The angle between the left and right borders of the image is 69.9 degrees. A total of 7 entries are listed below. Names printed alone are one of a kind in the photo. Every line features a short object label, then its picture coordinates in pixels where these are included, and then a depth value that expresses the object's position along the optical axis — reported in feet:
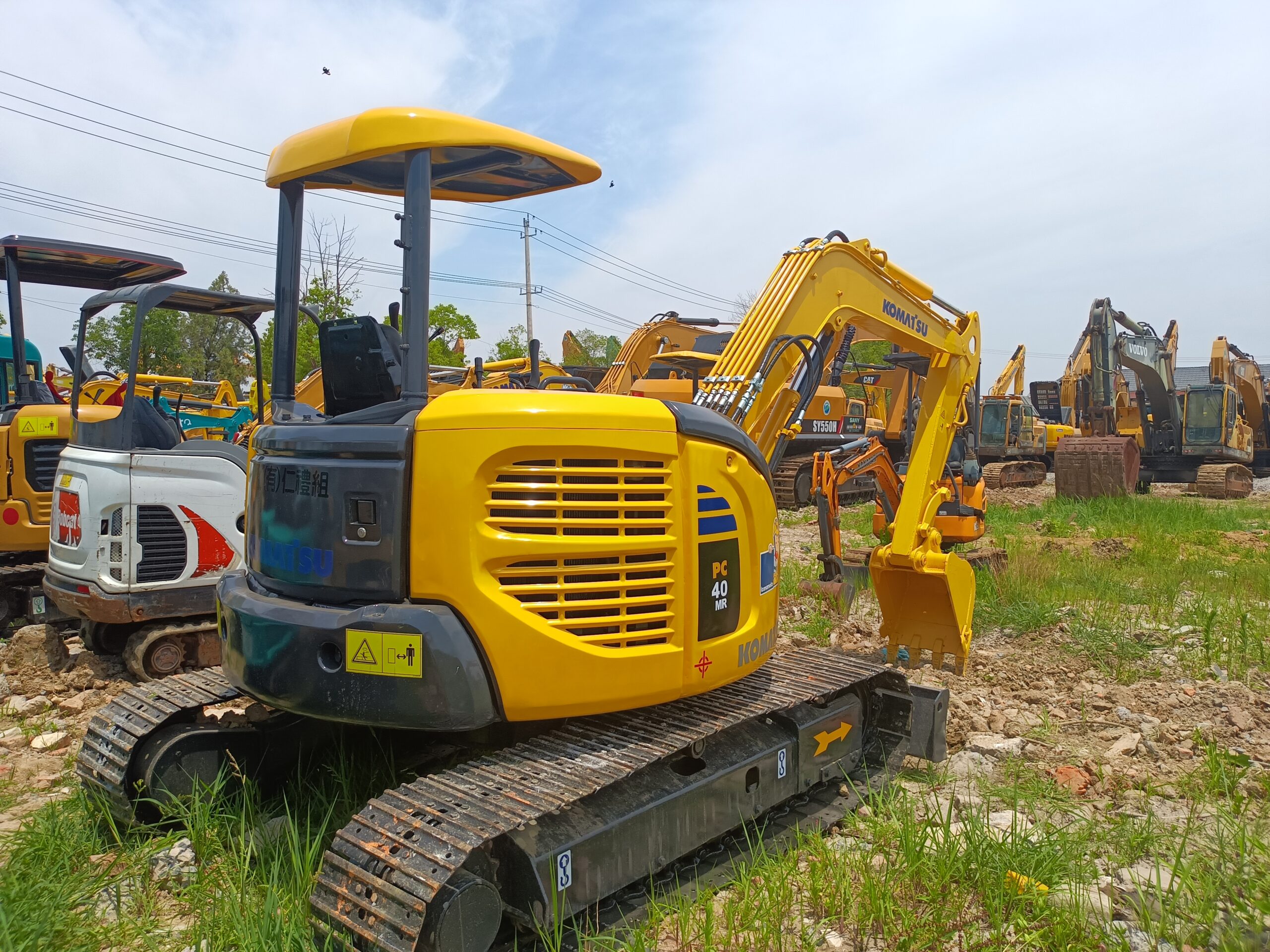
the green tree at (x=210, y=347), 127.24
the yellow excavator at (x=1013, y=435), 69.26
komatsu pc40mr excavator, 8.66
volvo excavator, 49.39
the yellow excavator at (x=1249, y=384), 61.77
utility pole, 110.22
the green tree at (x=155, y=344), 89.76
